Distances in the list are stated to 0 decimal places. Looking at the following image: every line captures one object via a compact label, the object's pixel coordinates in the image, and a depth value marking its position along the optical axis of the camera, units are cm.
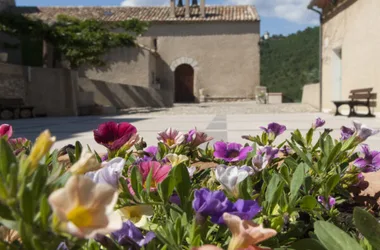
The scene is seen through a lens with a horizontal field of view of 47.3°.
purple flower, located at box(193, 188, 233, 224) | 56
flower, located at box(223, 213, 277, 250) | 45
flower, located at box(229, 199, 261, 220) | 55
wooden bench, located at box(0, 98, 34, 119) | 1012
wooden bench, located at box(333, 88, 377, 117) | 838
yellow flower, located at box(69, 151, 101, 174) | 48
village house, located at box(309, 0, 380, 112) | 847
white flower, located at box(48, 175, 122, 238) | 38
